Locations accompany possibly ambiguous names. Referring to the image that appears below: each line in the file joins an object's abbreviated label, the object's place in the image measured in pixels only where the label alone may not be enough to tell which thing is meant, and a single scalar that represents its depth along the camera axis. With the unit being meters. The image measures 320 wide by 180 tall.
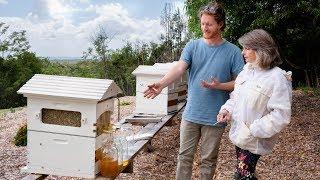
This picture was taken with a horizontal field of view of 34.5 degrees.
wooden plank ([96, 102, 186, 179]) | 4.70
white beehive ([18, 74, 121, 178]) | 3.75
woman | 3.41
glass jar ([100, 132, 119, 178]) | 4.00
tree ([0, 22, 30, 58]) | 41.44
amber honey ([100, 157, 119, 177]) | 3.99
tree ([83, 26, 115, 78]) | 26.31
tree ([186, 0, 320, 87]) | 11.50
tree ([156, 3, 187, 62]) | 22.97
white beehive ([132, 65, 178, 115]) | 6.84
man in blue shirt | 4.24
